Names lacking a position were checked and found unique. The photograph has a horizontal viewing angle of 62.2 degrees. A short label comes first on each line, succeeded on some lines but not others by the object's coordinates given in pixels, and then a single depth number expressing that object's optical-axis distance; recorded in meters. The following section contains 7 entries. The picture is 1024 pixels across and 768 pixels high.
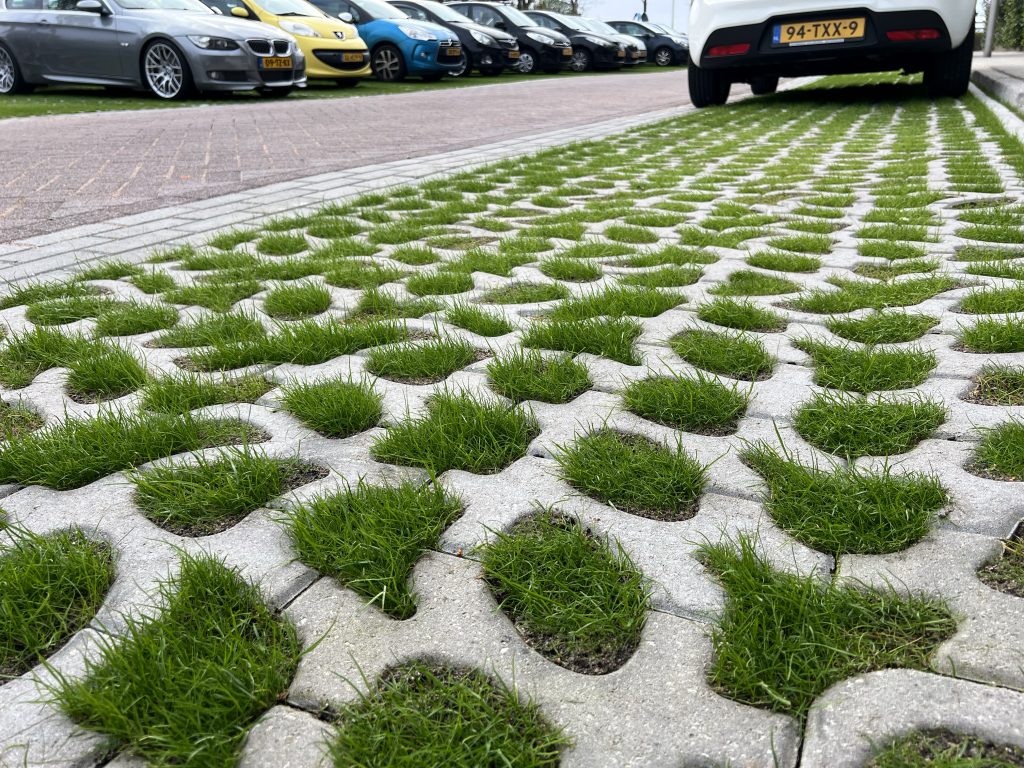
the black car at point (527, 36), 22.19
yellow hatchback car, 13.85
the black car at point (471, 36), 18.72
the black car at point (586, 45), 24.61
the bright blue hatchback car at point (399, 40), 16.28
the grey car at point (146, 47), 10.80
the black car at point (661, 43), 30.00
